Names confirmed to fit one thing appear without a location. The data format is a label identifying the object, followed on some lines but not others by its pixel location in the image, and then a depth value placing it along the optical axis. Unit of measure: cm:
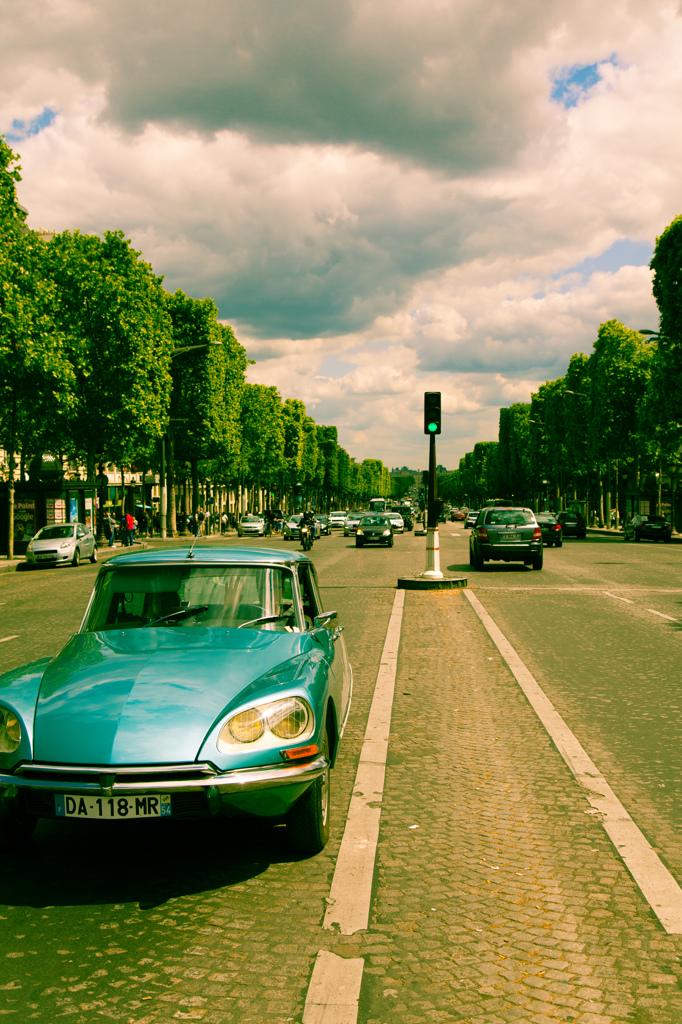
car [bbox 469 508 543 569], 2303
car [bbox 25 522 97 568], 2950
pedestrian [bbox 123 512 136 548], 4169
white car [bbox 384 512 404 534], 5928
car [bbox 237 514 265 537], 6034
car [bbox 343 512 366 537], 5854
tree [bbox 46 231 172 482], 3959
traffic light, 1775
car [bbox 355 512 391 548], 3866
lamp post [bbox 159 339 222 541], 4846
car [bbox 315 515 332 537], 6159
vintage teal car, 356
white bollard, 1831
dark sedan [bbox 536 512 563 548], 3747
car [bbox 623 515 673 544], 4475
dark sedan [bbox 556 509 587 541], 4844
